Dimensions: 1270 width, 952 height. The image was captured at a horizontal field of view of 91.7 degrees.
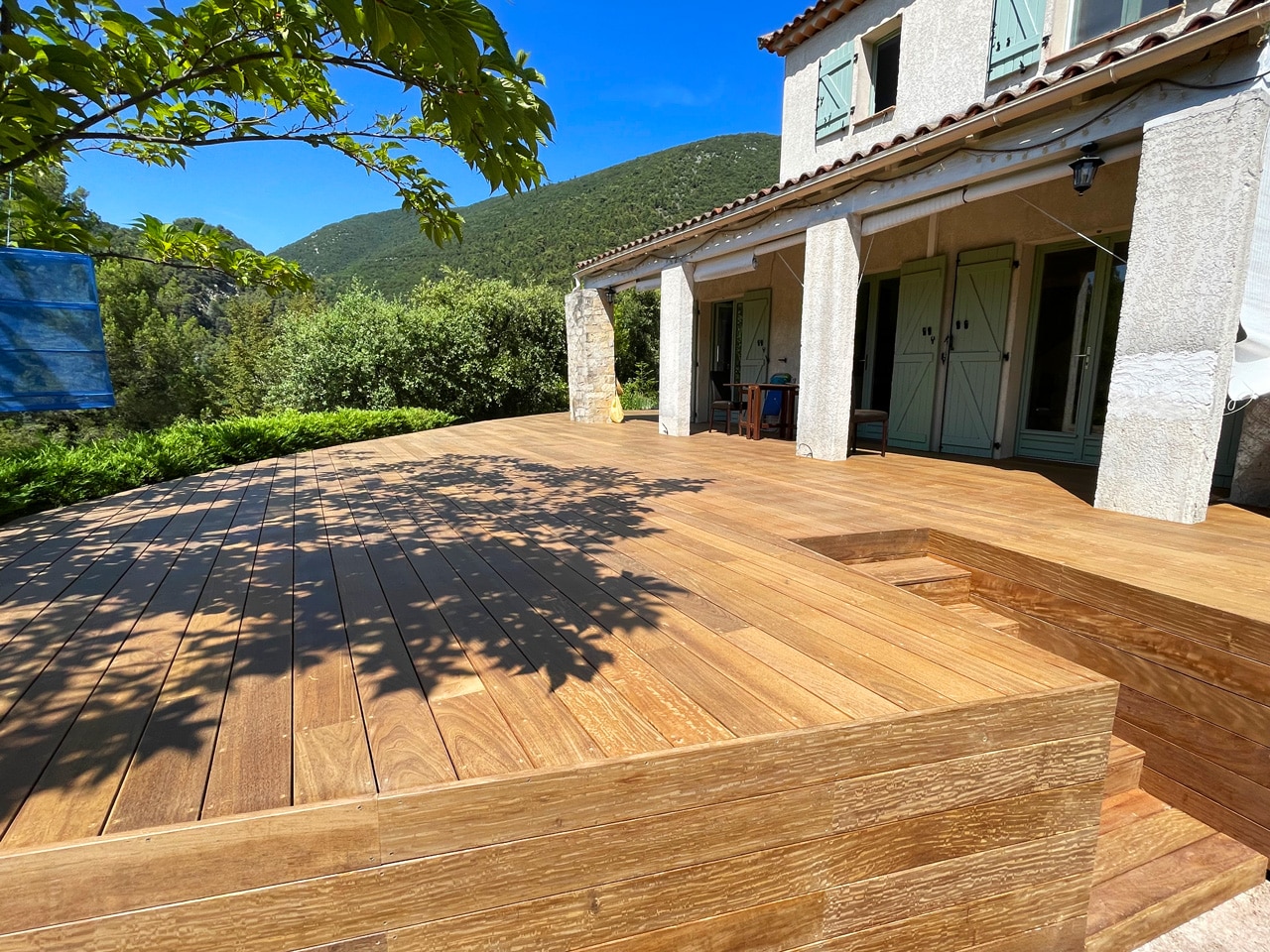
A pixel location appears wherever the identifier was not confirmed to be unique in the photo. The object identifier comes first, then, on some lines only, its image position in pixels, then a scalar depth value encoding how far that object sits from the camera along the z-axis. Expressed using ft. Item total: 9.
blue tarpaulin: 12.13
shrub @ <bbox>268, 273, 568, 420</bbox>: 40.42
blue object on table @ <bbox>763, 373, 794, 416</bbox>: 24.77
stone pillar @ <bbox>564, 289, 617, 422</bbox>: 32.14
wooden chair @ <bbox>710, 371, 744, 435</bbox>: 27.33
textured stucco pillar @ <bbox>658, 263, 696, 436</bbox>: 24.91
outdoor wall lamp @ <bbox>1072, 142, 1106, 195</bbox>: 11.52
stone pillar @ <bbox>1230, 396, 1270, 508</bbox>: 11.98
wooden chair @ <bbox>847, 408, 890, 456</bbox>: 19.19
